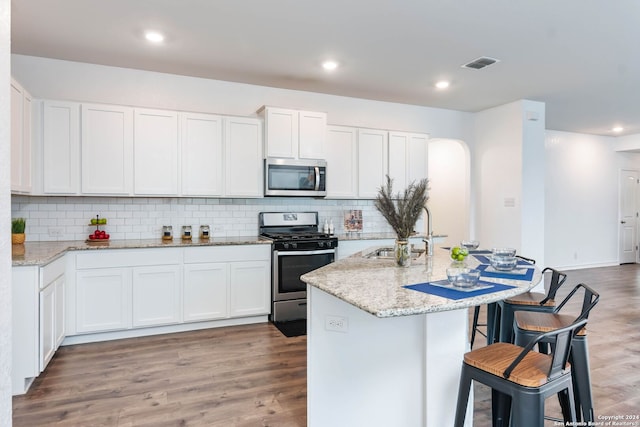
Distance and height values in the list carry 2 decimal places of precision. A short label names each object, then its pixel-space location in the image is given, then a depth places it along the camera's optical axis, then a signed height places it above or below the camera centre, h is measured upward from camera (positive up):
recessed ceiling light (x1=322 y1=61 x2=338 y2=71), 4.06 +1.50
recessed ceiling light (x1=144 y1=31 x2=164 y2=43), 3.38 +1.49
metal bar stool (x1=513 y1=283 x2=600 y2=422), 2.03 -0.74
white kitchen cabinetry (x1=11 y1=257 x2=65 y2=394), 2.70 -0.80
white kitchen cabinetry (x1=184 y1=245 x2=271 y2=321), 3.98 -0.74
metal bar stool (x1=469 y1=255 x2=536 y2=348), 2.84 -0.81
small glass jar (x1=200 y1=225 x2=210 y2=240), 4.39 -0.25
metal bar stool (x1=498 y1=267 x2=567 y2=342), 2.53 -0.61
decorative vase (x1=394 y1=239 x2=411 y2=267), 2.52 -0.27
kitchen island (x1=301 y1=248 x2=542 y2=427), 1.86 -0.73
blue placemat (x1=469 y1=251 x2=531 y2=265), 2.79 -0.36
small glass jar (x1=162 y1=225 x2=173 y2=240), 4.25 -0.25
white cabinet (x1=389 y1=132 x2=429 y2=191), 5.27 +0.71
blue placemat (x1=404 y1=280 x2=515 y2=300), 1.75 -0.37
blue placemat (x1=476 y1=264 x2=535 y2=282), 2.19 -0.37
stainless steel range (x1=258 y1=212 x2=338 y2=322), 4.27 -0.59
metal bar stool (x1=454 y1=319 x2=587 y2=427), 1.49 -0.66
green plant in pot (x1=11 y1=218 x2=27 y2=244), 3.43 -0.18
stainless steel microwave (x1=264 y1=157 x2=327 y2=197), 4.48 +0.37
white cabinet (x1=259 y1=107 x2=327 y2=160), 4.45 +0.88
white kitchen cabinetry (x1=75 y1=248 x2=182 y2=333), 3.61 -0.74
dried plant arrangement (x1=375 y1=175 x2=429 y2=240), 2.52 +0.01
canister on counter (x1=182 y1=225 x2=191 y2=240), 4.32 -0.25
